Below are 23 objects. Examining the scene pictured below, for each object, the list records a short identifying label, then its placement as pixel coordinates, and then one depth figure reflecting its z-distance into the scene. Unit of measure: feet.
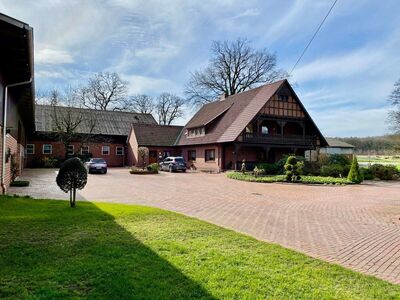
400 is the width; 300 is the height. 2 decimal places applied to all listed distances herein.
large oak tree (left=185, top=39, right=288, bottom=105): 151.64
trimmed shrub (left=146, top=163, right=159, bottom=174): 93.15
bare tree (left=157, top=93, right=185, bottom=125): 200.13
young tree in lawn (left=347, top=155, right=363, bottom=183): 70.49
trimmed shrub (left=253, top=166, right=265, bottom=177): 79.31
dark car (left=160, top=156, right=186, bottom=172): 101.14
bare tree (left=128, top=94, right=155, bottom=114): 194.57
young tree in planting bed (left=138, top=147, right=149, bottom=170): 106.11
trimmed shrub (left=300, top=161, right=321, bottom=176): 84.07
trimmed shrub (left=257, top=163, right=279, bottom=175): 87.10
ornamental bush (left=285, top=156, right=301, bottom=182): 70.85
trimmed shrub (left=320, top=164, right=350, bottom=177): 82.12
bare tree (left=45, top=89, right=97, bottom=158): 116.06
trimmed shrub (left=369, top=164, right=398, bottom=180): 84.64
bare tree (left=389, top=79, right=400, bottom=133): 131.13
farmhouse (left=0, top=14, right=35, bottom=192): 22.82
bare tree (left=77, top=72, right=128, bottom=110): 171.63
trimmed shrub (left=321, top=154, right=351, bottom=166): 85.56
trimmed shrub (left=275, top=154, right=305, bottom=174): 86.26
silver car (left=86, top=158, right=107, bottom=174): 89.15
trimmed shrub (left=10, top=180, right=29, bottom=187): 48.88
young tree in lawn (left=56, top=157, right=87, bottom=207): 29.66
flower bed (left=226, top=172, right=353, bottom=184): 69.62
